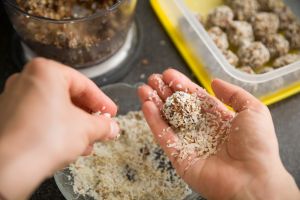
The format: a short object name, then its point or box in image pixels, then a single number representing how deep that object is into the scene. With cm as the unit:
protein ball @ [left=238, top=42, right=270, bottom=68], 114
